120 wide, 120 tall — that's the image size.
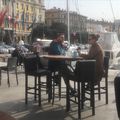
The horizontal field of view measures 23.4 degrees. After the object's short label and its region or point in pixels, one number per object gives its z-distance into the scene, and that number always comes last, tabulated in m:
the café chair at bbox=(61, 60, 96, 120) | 5.16
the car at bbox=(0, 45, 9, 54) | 35.51
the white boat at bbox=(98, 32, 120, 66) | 17.97
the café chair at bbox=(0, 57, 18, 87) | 8.33
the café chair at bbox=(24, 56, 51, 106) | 6.04
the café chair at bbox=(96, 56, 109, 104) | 6.02
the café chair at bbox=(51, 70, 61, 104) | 6.42
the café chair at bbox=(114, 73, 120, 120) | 2.80
